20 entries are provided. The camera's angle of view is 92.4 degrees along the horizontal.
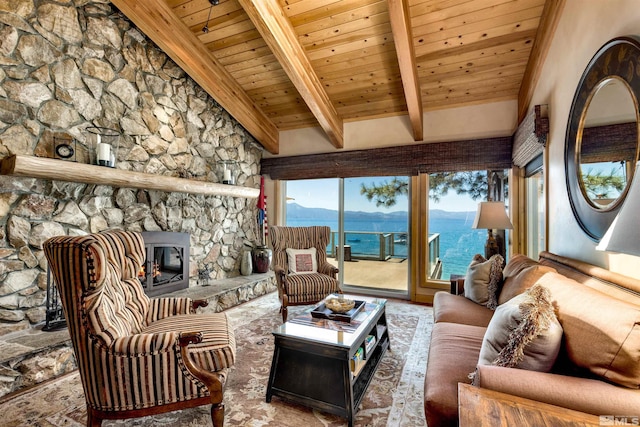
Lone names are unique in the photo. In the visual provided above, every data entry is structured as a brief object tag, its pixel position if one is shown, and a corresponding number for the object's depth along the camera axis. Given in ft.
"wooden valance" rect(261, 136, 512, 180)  12.97
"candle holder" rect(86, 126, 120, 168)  9.73
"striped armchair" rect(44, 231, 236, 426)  4.99
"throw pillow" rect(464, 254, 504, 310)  8.26
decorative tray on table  7.52
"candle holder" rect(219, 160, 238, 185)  14.56
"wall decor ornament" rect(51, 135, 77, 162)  9.11
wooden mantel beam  7.84
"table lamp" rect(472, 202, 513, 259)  10.52
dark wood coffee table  5.94
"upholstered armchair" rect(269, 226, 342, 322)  11.40
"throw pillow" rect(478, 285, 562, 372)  3.89
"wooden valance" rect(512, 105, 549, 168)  8.93
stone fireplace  8.32
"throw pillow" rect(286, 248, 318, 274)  12.93
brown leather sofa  3.33
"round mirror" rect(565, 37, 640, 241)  5.00
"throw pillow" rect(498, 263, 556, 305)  6.66
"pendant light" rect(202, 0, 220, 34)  10.02
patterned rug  5.98
